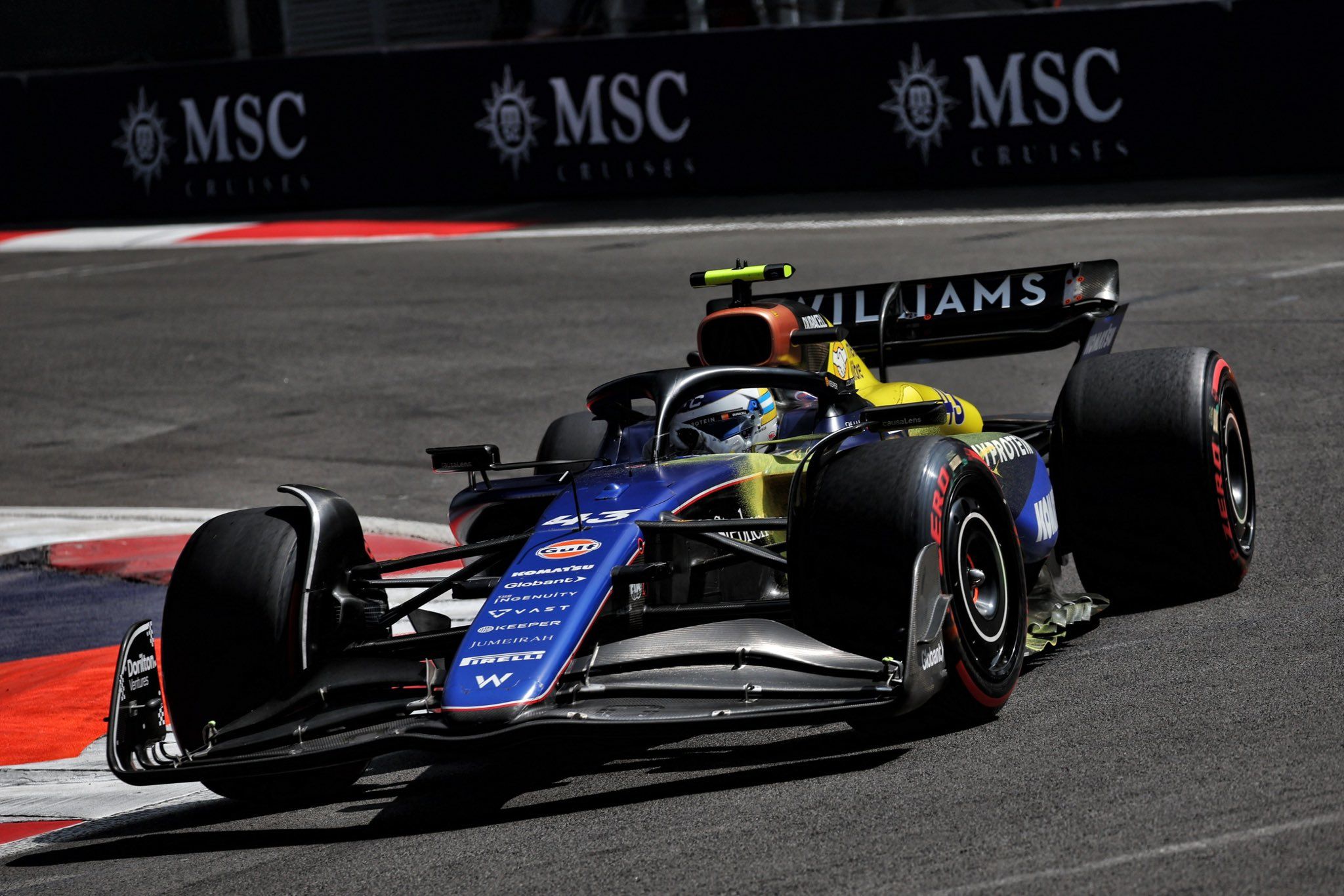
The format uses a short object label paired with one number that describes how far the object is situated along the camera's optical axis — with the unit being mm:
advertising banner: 37625
